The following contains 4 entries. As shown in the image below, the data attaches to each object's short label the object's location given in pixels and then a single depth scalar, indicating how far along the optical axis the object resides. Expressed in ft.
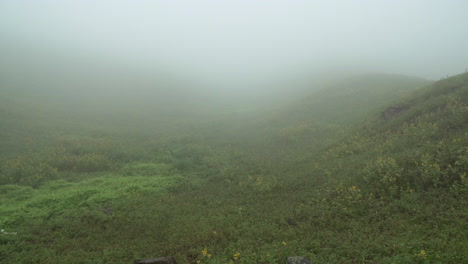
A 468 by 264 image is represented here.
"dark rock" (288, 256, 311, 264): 27.43
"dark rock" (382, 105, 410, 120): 73.15
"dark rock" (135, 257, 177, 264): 28.38
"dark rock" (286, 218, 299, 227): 38.27
